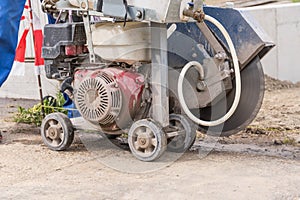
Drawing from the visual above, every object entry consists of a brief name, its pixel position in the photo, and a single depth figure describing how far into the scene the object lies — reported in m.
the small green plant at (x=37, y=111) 5.80
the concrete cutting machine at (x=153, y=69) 4.29
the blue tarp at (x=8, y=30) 5.17
